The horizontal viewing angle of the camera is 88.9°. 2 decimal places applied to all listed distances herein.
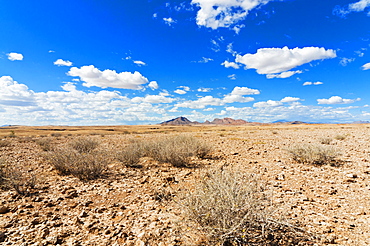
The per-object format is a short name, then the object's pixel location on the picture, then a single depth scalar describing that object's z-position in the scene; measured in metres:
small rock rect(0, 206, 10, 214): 3.91
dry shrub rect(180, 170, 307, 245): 2.59
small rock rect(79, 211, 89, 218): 3.77
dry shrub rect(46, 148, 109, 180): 6.18
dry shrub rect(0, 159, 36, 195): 4.83
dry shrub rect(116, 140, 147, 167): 7.73
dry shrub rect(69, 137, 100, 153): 11.51
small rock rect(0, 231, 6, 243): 2.98
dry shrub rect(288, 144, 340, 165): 7.22
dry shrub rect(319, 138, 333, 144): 12.45
